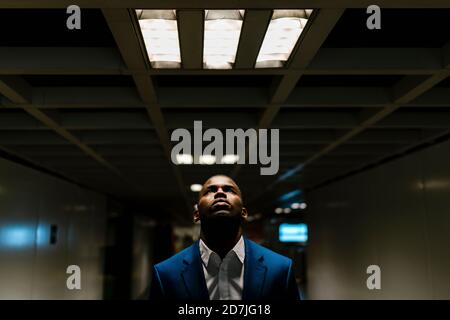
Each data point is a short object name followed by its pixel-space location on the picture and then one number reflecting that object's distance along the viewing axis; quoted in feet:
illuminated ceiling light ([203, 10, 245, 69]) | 6.86
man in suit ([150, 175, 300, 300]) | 4.68
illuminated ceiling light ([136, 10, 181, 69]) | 6.80
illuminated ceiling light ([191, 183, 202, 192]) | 25.99
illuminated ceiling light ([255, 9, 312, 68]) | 6.77
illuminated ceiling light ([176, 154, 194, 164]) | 17.41
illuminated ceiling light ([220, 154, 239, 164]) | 17.37
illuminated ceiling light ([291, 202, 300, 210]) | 38.22
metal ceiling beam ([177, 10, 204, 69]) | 6.46
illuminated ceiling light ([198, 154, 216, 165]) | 17.25
